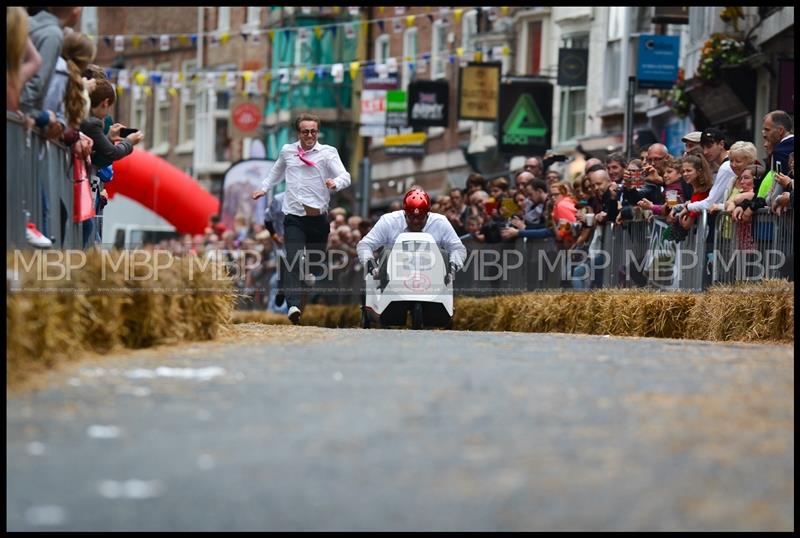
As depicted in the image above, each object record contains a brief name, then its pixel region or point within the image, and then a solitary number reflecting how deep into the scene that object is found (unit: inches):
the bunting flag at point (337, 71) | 1871.2
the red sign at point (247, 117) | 2598.4
